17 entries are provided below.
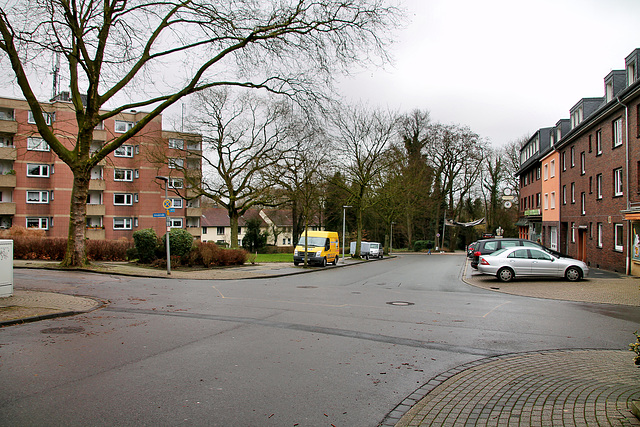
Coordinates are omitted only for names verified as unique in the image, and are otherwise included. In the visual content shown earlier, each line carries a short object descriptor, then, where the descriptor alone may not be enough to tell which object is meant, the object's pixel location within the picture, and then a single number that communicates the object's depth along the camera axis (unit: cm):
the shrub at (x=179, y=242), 2286
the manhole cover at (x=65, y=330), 743
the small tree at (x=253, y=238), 6031
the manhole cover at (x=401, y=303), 1229
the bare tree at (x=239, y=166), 3862
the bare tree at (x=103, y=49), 1466
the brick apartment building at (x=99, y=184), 4209
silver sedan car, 1992
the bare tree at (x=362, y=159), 4297
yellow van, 3078
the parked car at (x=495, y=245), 2403
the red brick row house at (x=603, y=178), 2233
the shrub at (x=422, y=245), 6978
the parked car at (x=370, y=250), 4744
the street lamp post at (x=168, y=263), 1944
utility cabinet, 1030
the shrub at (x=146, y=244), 2284
